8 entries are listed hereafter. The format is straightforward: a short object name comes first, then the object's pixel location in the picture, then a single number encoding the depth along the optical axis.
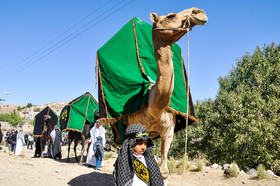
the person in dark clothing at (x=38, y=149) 15.00
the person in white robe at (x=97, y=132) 9.51
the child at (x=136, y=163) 3.17
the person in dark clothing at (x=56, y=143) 14.36
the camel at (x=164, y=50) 4.45
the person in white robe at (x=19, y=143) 17.30
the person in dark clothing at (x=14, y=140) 17.59
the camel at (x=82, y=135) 11.71
